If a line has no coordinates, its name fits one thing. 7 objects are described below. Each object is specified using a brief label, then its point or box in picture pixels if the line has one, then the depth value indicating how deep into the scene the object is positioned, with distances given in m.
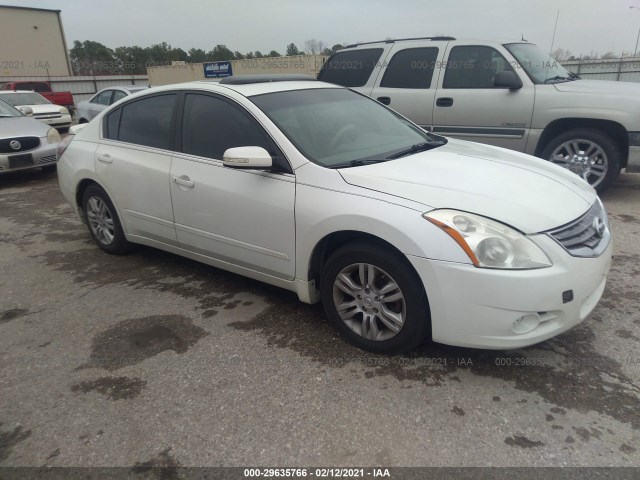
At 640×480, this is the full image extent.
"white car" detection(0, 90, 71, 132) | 15.27
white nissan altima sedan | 2.43
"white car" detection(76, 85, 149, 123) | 12.61
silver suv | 5.51
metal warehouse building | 35.34
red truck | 20.41
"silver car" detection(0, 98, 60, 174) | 7.86
